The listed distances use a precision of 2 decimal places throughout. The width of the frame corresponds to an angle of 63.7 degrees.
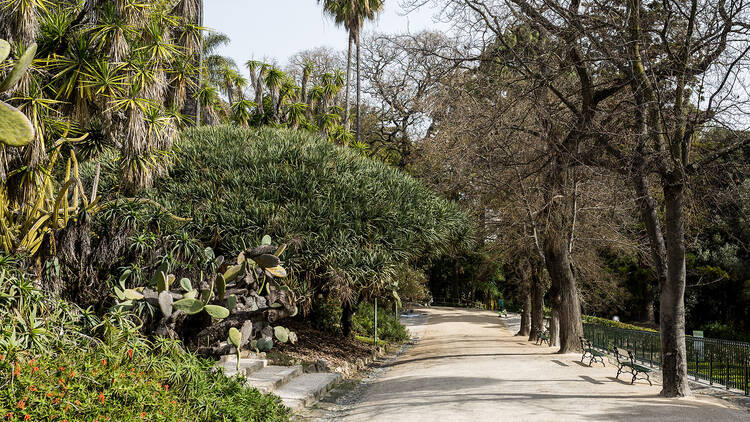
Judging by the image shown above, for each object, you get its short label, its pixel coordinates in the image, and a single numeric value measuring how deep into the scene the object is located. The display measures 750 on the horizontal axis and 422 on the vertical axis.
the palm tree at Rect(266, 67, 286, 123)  25.06
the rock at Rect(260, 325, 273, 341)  11.70
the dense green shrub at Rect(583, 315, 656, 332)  33.04
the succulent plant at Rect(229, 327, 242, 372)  9.27
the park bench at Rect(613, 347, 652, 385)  11.31
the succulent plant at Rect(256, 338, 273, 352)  11.37
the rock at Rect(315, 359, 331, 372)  13.59
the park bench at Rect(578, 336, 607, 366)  14.12
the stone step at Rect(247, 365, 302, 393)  10.09
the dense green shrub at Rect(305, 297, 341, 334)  20.12
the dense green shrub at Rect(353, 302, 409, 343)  24.77
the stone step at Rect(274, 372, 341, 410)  9.95
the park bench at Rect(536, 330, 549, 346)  22.92
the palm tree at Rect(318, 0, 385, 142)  30.66
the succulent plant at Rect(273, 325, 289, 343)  11.26
